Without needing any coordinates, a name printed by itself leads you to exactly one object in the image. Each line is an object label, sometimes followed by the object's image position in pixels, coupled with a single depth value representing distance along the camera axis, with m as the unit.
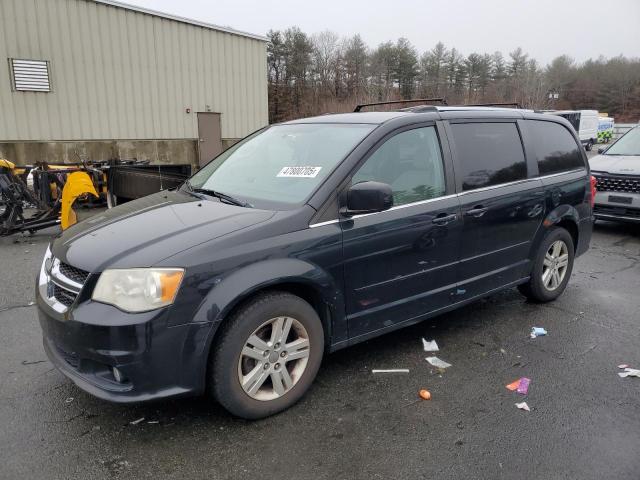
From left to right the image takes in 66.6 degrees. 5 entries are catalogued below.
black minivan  2.47
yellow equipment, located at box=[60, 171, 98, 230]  7.16
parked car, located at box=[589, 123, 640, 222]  7.68
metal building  14.84
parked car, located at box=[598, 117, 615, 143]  40.62
